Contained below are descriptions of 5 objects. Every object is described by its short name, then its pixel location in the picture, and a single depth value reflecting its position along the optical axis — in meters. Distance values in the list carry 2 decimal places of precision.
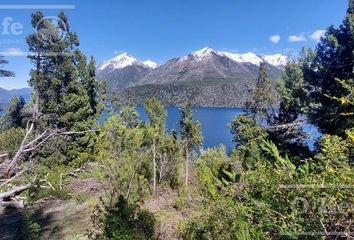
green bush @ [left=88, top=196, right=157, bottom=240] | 7.67
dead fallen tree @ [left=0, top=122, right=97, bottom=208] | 3.80
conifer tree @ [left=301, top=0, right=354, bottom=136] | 14.77
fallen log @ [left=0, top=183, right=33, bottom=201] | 3.74
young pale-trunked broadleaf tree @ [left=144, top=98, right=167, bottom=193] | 20.42
